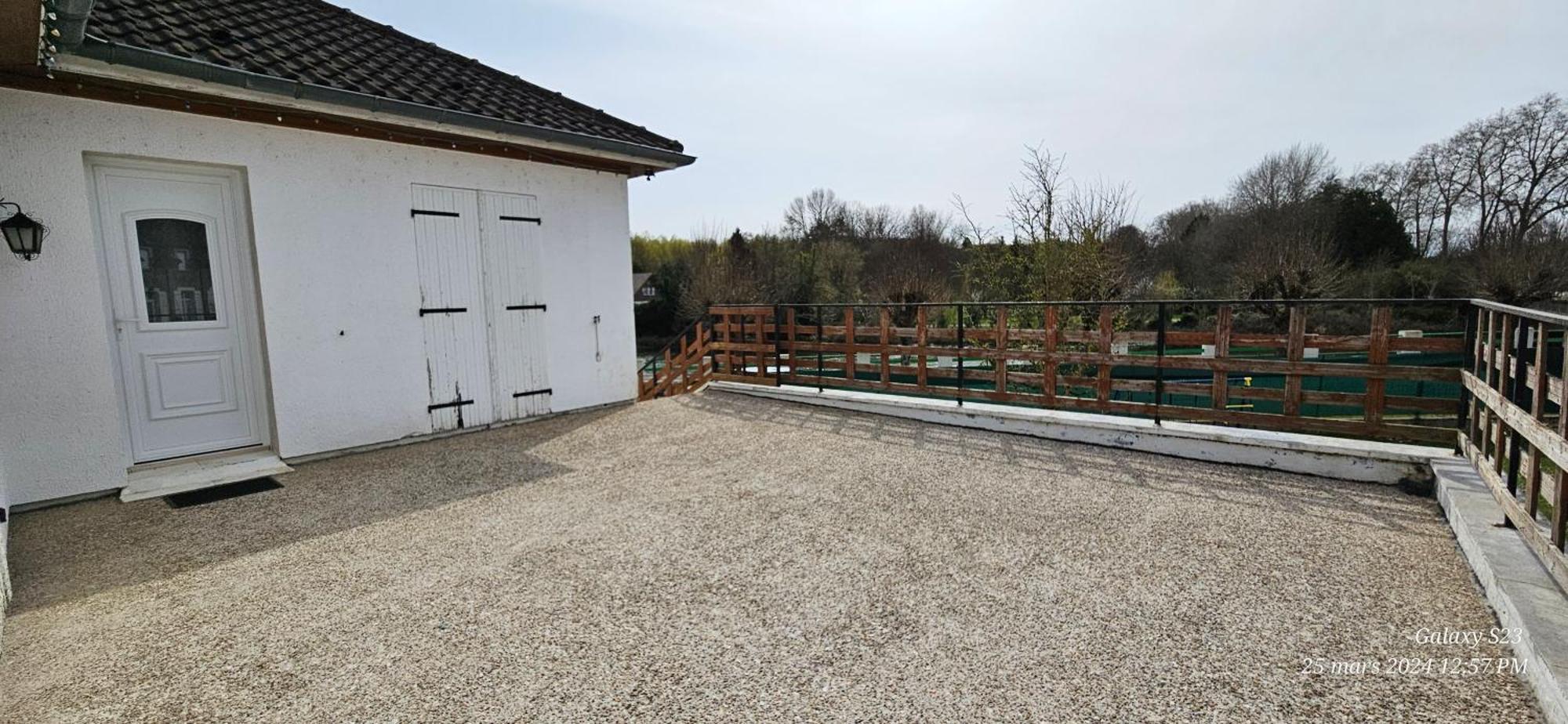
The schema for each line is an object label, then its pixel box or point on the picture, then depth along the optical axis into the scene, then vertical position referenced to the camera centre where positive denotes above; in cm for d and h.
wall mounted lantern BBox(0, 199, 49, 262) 346 +45
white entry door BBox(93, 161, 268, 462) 403 +5
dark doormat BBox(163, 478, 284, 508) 380 -108
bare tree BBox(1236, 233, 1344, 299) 1326 +28
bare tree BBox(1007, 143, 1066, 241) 1048 +154
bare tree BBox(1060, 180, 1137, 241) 1013 +125
